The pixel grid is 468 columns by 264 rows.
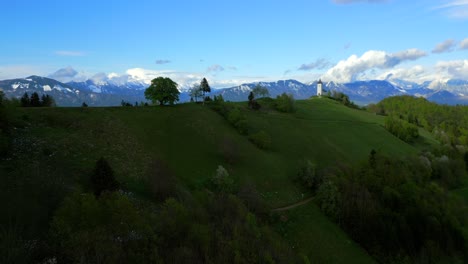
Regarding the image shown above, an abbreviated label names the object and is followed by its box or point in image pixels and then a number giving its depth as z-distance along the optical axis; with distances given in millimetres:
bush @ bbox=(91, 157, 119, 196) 35562
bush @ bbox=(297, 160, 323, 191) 57500
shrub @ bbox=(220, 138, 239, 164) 58594
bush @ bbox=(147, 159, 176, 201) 38844
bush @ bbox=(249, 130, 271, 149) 68938
